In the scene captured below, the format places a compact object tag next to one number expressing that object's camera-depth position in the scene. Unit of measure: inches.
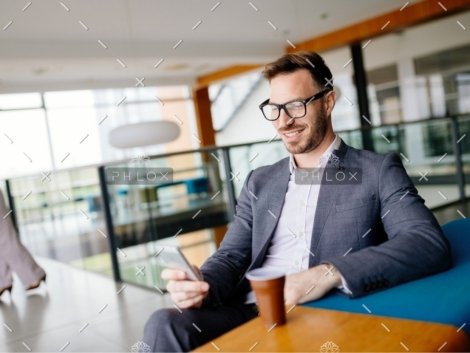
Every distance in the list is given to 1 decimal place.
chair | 37.3
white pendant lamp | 183.9
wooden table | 32.3
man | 44.6
